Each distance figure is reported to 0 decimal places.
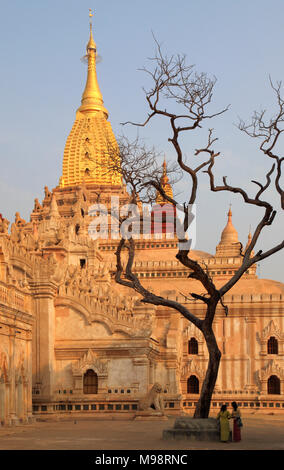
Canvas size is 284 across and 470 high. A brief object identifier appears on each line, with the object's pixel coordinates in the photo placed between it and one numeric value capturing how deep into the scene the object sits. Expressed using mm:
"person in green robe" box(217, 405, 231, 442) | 21984
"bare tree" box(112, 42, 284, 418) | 23719
